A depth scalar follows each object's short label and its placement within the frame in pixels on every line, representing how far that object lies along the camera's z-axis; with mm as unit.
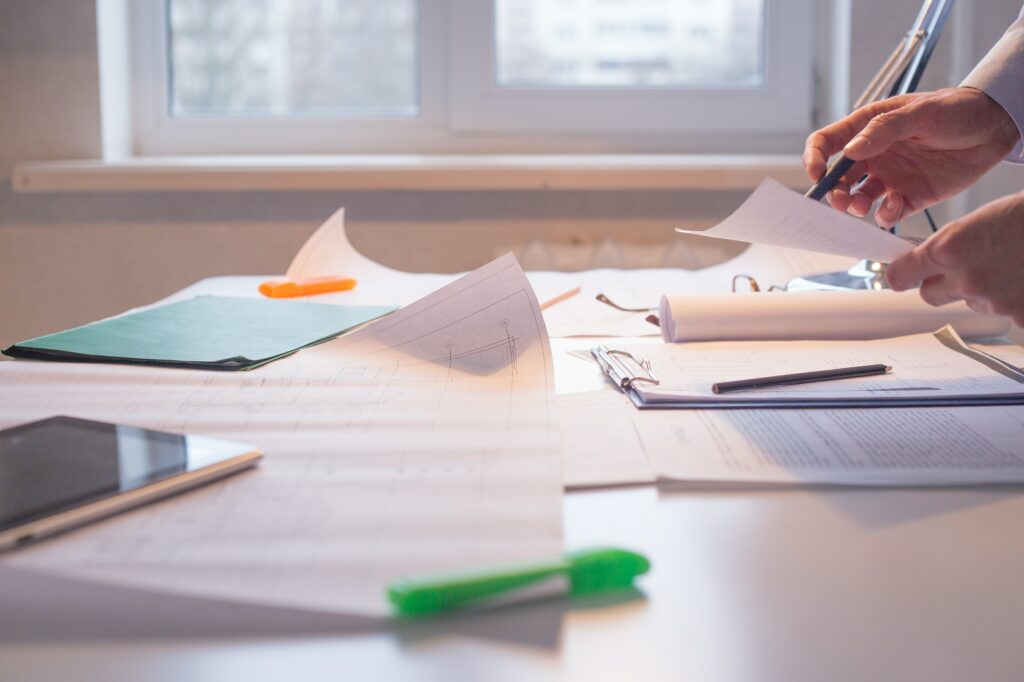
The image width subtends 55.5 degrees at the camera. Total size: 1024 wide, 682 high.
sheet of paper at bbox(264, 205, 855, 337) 1167
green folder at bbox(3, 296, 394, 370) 836
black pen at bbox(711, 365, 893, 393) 727
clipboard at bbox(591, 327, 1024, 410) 693
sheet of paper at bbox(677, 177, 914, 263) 657
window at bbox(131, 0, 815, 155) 2168
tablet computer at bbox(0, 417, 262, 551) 454
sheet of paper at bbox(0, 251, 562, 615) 416
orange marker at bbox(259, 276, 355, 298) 1216
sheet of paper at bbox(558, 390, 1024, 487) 550
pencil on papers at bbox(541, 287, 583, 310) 1132
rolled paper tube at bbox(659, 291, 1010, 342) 924
